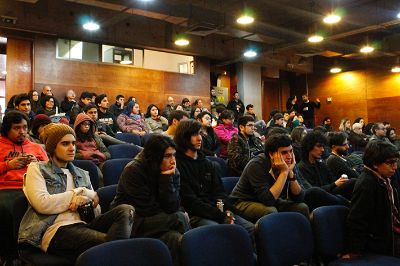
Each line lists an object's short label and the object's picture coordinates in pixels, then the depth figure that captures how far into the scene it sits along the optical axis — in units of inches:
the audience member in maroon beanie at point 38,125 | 153.6
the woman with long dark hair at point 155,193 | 83.3
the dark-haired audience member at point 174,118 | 171.4
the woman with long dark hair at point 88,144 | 145.4
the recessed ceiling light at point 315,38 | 341.4
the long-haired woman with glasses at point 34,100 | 257.8
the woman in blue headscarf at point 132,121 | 231.9
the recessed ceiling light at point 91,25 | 297.6
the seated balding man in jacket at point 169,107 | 308.6
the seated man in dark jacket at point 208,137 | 188.8
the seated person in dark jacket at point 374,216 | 89.4
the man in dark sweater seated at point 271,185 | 105.7
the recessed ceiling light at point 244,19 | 283.3
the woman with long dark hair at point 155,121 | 253.9
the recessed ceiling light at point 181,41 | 356.8
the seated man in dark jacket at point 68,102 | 281.4
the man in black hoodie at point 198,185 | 98.3
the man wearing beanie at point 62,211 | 77.2
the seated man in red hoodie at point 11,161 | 87.9
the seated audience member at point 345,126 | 354.2
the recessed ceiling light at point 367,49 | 390.5
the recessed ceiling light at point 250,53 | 399.4
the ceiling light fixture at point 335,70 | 485.7
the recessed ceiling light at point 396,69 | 435.7
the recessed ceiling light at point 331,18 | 291.7
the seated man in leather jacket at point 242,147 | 153.6
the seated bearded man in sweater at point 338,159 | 140.9
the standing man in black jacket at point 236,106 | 383.2
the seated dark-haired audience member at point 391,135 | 302.8
